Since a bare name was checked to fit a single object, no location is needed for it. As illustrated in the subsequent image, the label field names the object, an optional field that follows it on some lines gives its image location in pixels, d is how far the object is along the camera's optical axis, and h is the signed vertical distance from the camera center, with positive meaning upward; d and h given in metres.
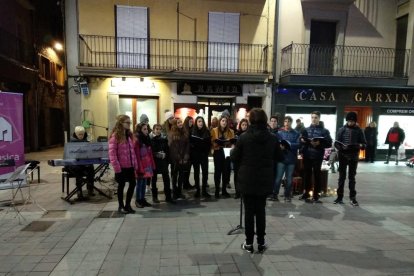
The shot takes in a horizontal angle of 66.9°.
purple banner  6.96 -0.50
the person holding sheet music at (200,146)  7.00 -0.77
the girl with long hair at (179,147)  6.76 -0.77
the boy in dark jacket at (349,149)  6.70 -0.73
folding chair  5.80 -1.43
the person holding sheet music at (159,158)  6.68 -1.01
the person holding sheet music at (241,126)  6.89 -0.31
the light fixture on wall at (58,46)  21.49 +4.31
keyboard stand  6.78 -1.85
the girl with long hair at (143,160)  6.25 -1.01
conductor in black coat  4.09 -0.67
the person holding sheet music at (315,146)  6.70 -0.69
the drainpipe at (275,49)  13.25 +2.74
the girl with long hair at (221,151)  7.07 -0.88
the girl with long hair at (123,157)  5.76 -0.87
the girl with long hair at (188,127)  7.02 -0.35
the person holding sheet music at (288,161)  6.89 -1.04
